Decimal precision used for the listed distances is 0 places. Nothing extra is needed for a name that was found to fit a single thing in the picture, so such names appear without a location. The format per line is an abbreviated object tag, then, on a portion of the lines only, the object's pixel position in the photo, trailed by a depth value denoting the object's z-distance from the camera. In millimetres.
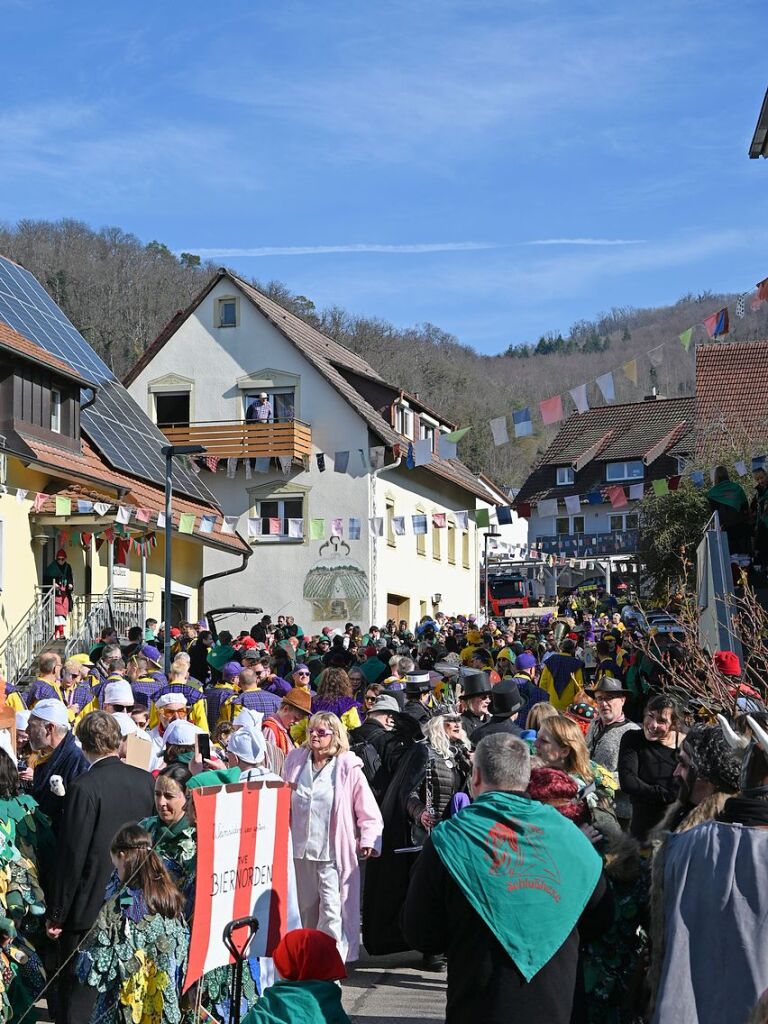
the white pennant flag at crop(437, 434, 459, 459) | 24867
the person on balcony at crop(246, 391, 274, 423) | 40781
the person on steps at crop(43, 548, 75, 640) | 25047
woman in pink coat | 8242
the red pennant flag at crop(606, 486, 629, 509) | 28811
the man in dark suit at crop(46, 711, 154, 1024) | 6586
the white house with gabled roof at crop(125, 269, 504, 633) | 41000
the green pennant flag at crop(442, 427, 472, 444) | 24352
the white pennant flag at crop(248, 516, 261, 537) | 41500
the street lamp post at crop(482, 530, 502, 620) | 49147
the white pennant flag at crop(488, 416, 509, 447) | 21766
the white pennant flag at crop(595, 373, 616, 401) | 19297
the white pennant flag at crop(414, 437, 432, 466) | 26422
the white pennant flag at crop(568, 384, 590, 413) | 19875
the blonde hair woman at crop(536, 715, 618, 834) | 6953
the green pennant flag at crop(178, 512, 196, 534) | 26438
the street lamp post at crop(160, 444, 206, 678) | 19406
